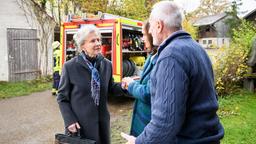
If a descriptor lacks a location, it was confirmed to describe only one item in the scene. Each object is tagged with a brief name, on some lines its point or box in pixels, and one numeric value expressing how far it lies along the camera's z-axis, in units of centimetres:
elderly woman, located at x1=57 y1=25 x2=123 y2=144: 365
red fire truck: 885
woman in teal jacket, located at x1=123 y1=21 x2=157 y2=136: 277
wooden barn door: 1348
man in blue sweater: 204
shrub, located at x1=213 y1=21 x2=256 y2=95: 973
